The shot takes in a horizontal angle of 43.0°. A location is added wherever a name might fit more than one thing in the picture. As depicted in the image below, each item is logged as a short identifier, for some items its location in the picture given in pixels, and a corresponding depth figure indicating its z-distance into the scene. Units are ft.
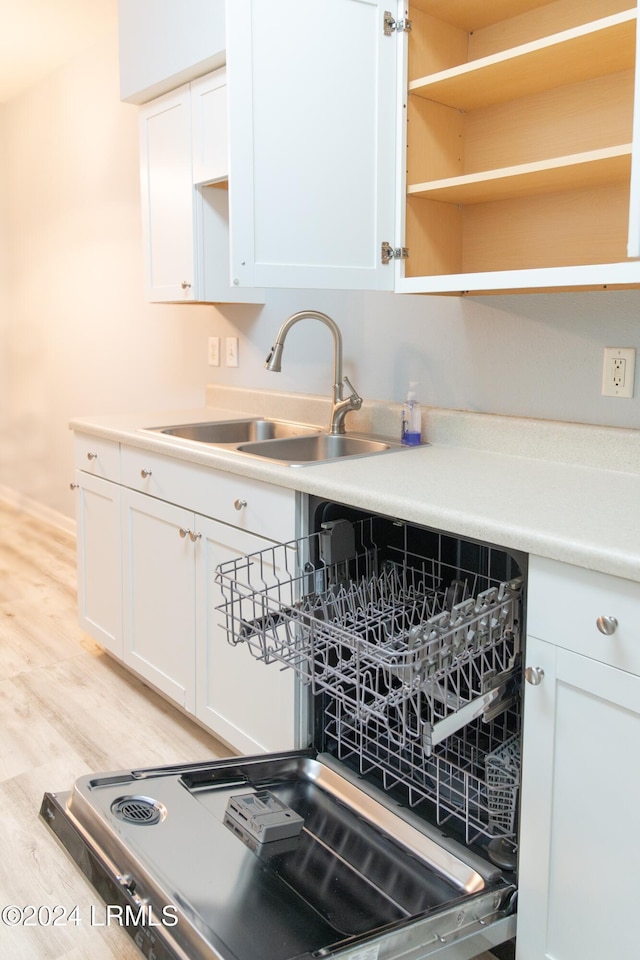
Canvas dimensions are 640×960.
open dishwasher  4.16
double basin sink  7.62
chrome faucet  7.43
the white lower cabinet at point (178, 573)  6.61
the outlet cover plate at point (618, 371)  5.95
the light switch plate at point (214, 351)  10.69
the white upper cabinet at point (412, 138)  5.90
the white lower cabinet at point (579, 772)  3.94
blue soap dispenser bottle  7.34
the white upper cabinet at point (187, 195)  8.28
